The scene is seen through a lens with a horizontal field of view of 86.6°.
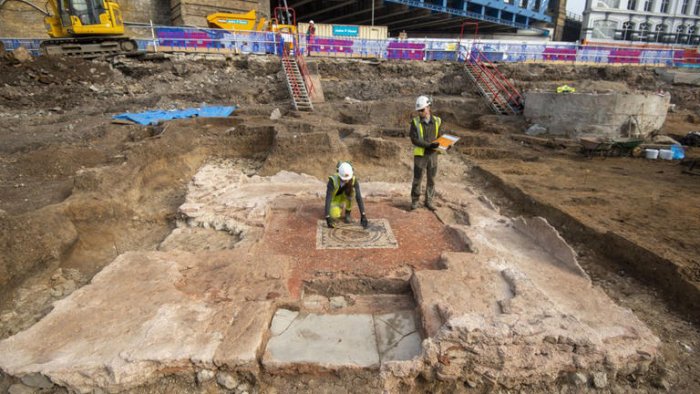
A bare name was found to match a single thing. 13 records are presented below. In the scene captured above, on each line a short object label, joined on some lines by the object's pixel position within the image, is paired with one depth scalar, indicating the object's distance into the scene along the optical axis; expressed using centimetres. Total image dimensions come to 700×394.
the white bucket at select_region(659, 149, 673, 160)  1027
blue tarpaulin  1067
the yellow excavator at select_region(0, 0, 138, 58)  1438
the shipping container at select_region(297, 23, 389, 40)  2228
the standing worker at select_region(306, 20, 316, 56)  1858
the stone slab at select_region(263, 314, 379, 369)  303
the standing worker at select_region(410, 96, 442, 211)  592
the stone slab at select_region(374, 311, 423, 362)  322
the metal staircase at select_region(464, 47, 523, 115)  1498
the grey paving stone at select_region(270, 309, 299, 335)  344
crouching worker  523
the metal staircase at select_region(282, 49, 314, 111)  1348
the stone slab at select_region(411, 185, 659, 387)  298
